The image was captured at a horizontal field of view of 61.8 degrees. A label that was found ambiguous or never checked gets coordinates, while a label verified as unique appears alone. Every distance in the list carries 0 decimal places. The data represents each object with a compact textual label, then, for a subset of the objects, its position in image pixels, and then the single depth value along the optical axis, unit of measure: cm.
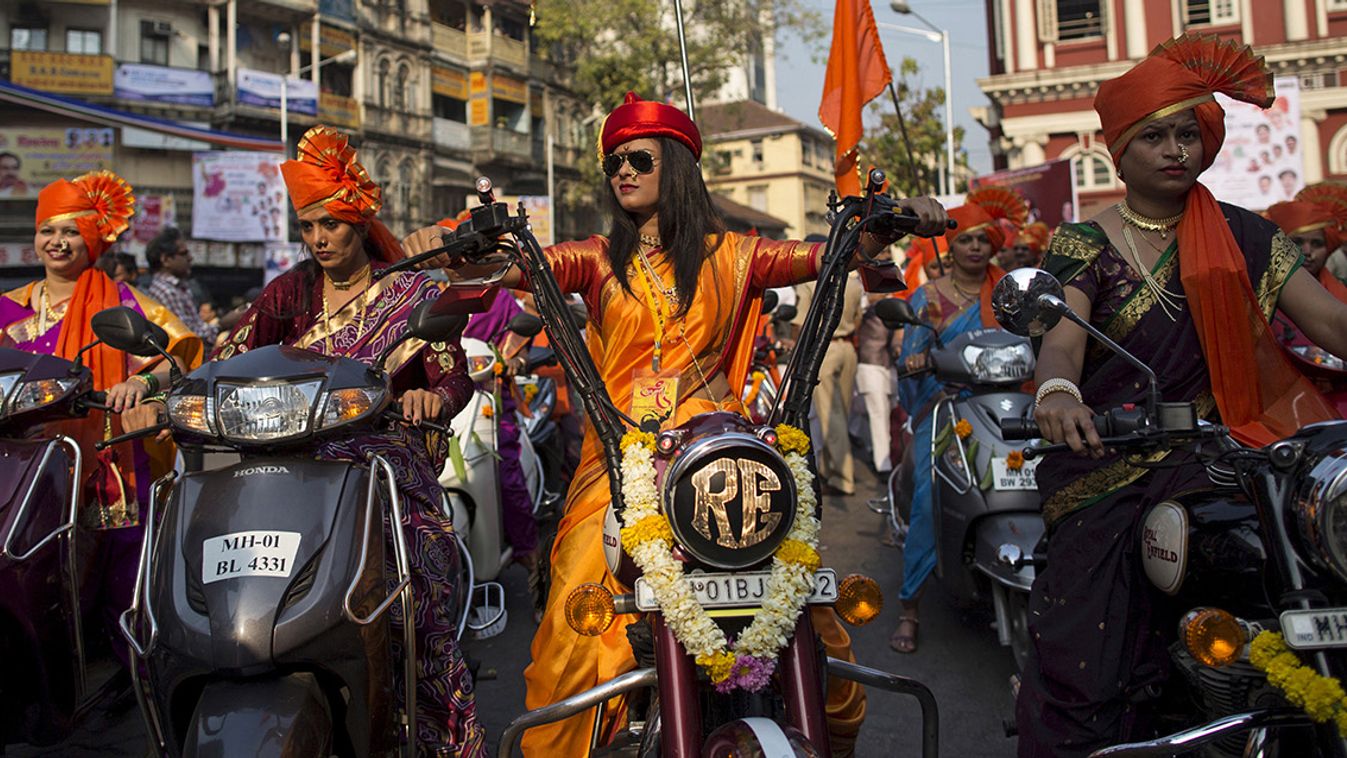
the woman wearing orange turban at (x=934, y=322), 534
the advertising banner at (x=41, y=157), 2809
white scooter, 536
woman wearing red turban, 306
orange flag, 335
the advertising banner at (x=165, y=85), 3250
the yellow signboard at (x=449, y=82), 4278
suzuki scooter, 461
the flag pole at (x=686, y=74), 346
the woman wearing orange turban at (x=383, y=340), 315
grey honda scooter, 248
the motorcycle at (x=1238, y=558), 204
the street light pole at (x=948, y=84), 2563
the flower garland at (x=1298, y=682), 201
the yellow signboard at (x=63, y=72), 3102
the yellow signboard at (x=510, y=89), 4466
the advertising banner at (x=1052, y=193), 1553
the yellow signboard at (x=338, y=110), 3759
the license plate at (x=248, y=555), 256
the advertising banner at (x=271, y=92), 3416
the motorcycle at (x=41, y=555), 333
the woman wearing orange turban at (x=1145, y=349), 269
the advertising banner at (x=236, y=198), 2917
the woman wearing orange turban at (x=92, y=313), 422
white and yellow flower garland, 223
